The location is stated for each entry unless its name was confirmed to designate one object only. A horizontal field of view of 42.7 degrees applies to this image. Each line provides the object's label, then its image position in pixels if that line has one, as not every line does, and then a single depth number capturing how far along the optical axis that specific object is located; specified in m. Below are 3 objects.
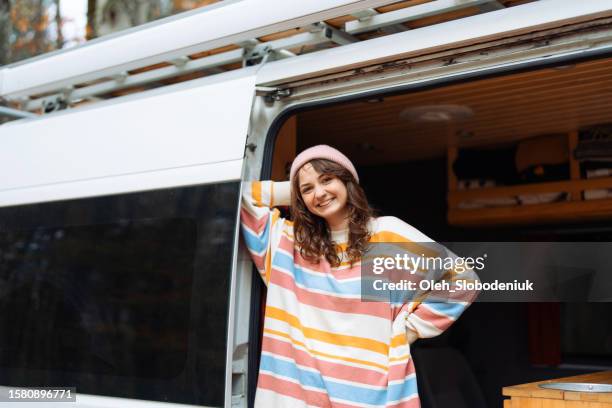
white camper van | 2.30
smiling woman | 2.36
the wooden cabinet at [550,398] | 2.23
